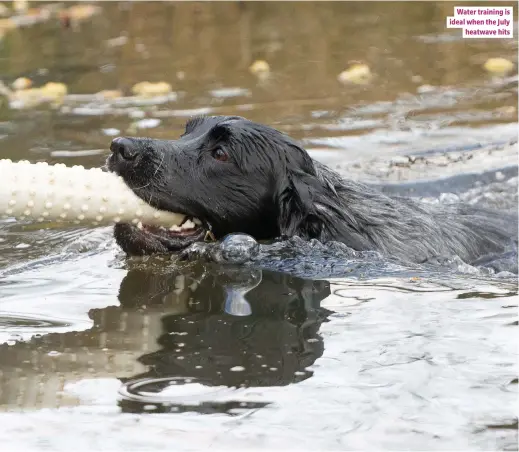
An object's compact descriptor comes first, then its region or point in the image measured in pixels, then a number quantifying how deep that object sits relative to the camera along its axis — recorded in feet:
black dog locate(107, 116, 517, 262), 18.47
